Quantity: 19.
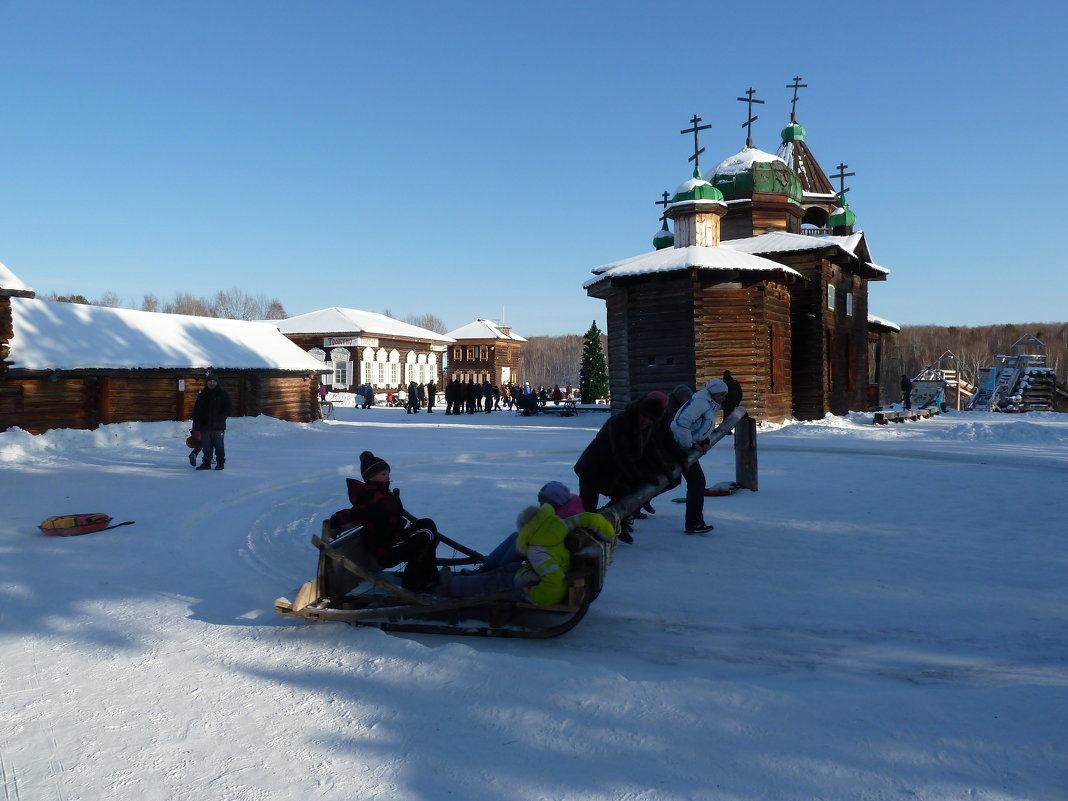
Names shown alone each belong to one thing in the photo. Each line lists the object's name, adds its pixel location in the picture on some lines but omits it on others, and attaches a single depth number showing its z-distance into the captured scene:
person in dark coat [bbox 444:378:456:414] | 33.41
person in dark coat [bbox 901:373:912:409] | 31.00
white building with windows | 48.69
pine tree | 50.09
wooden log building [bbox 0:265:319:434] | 16.98
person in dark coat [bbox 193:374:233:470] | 13.00
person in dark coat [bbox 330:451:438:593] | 5.15
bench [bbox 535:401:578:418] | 34.19
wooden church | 21.91
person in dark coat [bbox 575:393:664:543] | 7.08
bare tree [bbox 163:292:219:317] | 96.88
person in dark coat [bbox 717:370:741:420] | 15.82
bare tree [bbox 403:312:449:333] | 135.38
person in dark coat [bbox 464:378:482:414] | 34.06
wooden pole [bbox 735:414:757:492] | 10.76
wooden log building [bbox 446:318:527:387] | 60.09
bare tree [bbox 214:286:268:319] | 99.69
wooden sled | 4.77
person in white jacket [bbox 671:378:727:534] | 8.07
